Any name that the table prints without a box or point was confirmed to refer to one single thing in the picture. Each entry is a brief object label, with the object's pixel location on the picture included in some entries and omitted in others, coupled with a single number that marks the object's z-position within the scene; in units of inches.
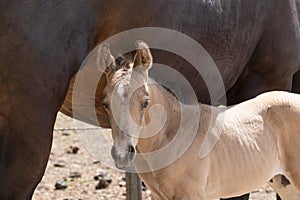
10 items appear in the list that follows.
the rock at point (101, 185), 323.3
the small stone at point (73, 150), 382.7
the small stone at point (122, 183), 330.9
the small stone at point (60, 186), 322.7
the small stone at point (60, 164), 360.4
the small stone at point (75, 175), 342.6
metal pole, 278.2
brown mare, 189.6
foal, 182.5
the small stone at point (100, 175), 335.2
